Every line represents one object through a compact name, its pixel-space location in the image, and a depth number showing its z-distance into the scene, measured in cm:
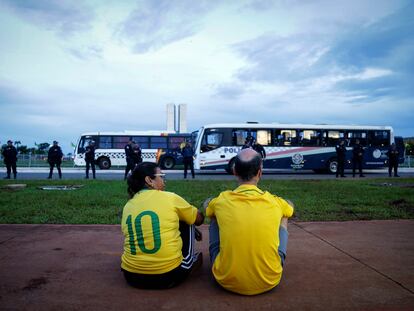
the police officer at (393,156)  1727
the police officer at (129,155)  1400
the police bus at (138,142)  2506
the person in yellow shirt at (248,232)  261
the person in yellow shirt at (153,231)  279
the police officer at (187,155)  1588
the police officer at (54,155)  1528
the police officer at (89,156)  1548
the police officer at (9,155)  1501
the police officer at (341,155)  1648
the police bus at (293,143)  2025
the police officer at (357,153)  1659
